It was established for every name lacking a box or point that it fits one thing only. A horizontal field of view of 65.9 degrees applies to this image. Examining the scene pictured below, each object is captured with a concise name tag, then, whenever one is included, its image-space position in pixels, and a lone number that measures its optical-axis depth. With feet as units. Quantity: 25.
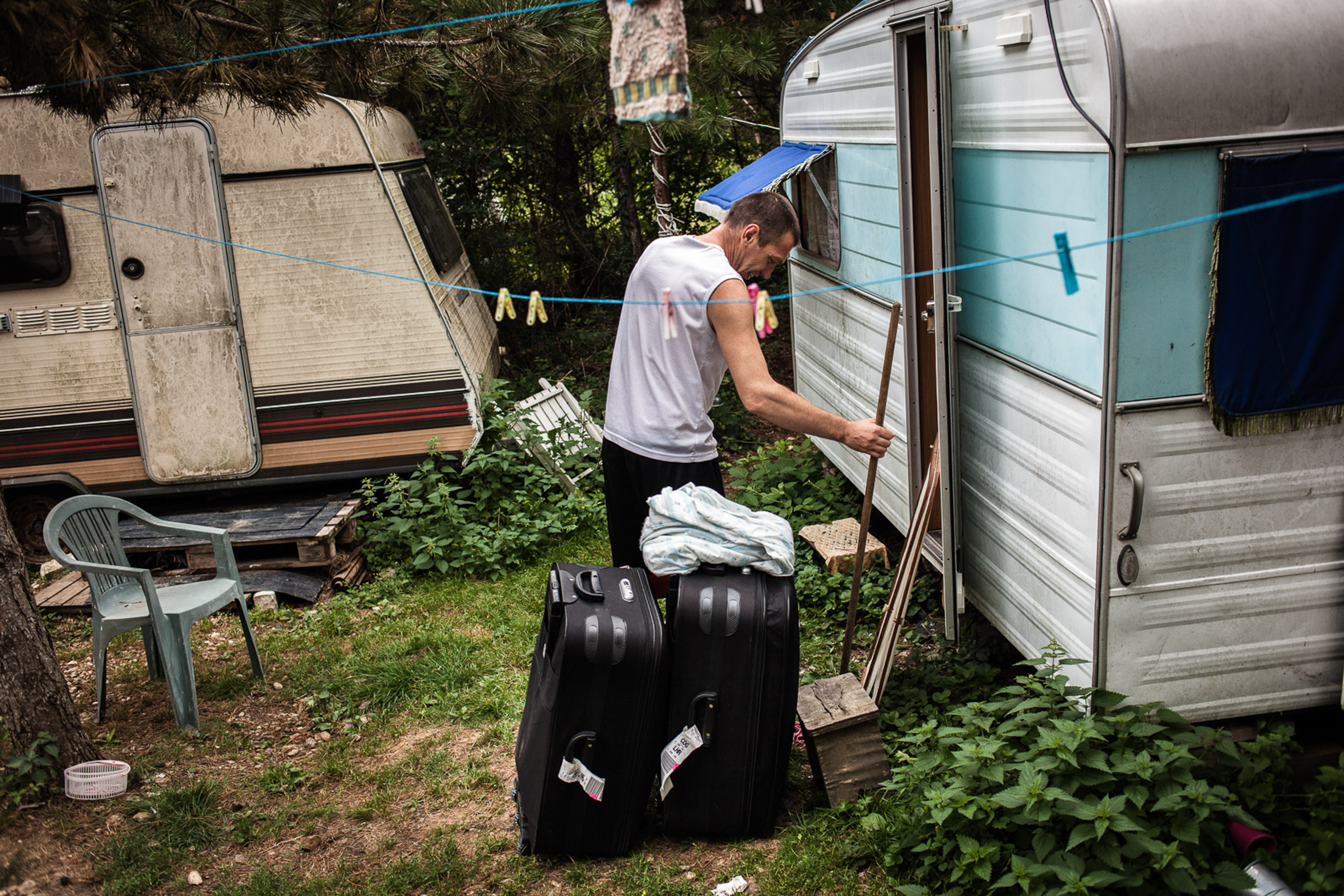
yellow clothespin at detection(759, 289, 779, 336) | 10.63
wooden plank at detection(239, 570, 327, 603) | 19.12
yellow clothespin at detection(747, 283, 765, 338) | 10.84
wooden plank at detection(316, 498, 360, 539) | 19.56
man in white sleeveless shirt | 11.43
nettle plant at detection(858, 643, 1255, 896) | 9.04
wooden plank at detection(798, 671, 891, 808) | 11.46
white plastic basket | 12.66
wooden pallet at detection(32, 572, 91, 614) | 19.16
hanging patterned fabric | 9.05
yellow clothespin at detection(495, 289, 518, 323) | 11.21
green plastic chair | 14.55
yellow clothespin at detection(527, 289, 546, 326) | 11.86
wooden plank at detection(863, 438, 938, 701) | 13.19
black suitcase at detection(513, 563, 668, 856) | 10.44
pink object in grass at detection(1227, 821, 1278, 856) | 9.25
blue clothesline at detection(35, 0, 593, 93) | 12.48
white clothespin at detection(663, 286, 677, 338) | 11.39
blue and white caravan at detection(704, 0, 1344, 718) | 9.27
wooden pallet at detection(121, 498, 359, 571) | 19.56
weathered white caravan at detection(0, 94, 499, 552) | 19.79
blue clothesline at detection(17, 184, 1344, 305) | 8.39
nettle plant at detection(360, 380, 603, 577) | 19.71
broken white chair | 21.84
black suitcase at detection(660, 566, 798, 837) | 10.69
